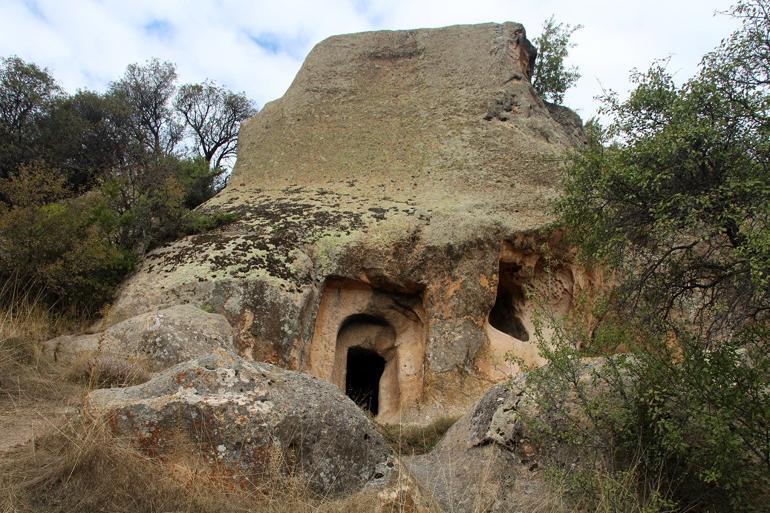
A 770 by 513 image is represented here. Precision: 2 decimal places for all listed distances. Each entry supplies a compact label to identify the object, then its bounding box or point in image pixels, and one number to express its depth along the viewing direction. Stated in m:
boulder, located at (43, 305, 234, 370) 8.29
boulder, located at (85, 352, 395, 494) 5.20
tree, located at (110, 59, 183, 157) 25.27
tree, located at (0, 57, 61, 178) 17.98
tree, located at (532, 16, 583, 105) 25.30
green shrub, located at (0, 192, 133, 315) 10.84
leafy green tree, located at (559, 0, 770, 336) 5.75
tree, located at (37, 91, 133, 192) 19.05
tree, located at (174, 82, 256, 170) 27.52
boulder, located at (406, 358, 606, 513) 5.83
